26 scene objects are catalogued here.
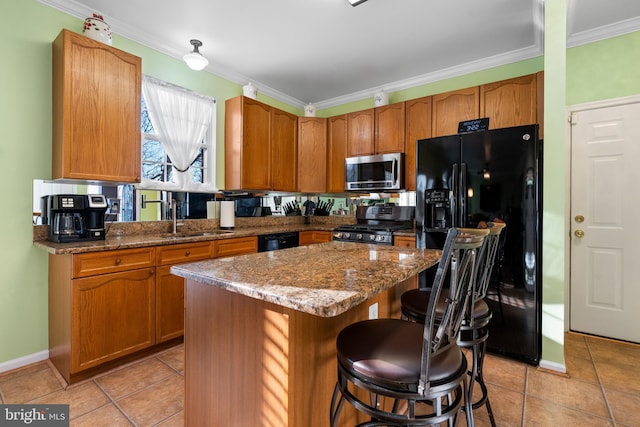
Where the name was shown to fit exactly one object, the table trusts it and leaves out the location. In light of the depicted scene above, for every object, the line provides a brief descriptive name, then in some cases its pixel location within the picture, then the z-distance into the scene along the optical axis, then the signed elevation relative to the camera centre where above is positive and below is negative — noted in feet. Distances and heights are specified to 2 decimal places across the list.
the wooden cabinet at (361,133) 12.58 +3.29
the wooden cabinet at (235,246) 9.39 -1.09
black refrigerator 7.64 +0.07
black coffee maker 7.30 -0.13
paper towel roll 11.44 -0.11
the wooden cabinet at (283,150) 12.61 +2.62
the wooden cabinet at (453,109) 10.36 +3.57
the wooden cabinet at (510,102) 9.36 +3.48
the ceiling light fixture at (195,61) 9.01 +4.45
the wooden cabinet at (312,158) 13.70 +2.41
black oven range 10.67 -0.49
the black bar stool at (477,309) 4.44 -1.48
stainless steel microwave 11.75 +1.58
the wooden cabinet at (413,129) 11.28 +3.09
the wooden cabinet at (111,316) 6.64 -2.40
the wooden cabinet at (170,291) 7.98 -2.10
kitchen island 3.29 -1.47
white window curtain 9.85 +3.13
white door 8.87 -0.27
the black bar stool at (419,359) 2.96 -1.53
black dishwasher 10.78 -1.04
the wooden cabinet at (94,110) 7.23 +2.52
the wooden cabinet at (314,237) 12.30 -0.98
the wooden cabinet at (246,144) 11.37 +2.59
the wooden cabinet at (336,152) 13.35 +2.63
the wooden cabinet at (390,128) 11.86 +3.29
